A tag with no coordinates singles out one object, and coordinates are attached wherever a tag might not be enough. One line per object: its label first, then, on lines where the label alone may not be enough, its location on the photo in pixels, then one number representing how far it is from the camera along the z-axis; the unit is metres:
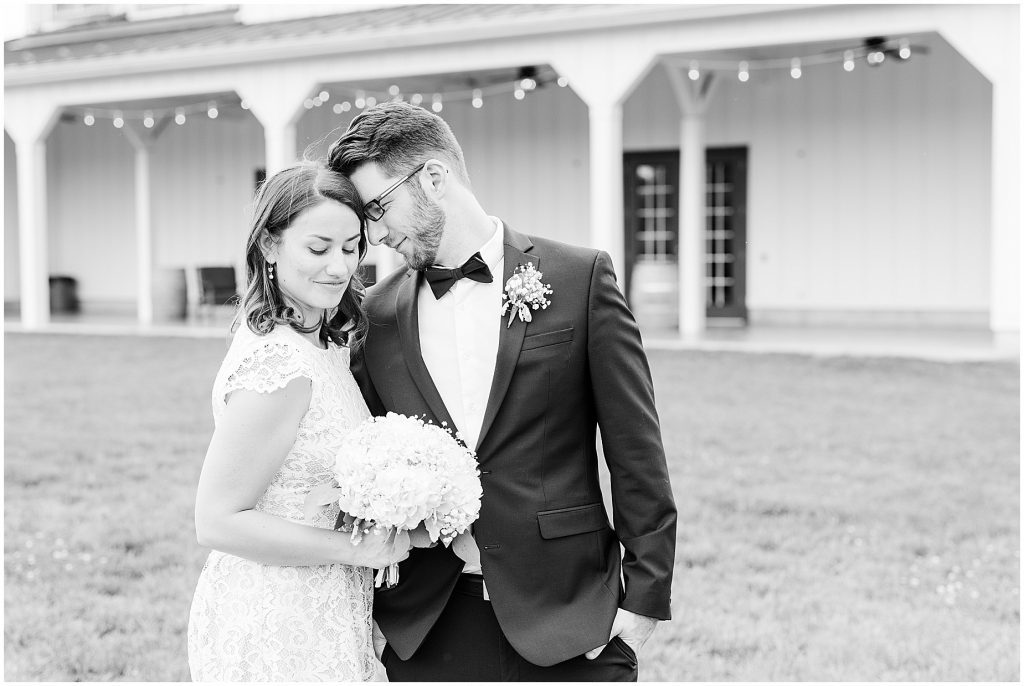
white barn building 11.91
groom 2.46
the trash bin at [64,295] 19.95
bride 2.32
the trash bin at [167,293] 17.31
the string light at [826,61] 12.78
